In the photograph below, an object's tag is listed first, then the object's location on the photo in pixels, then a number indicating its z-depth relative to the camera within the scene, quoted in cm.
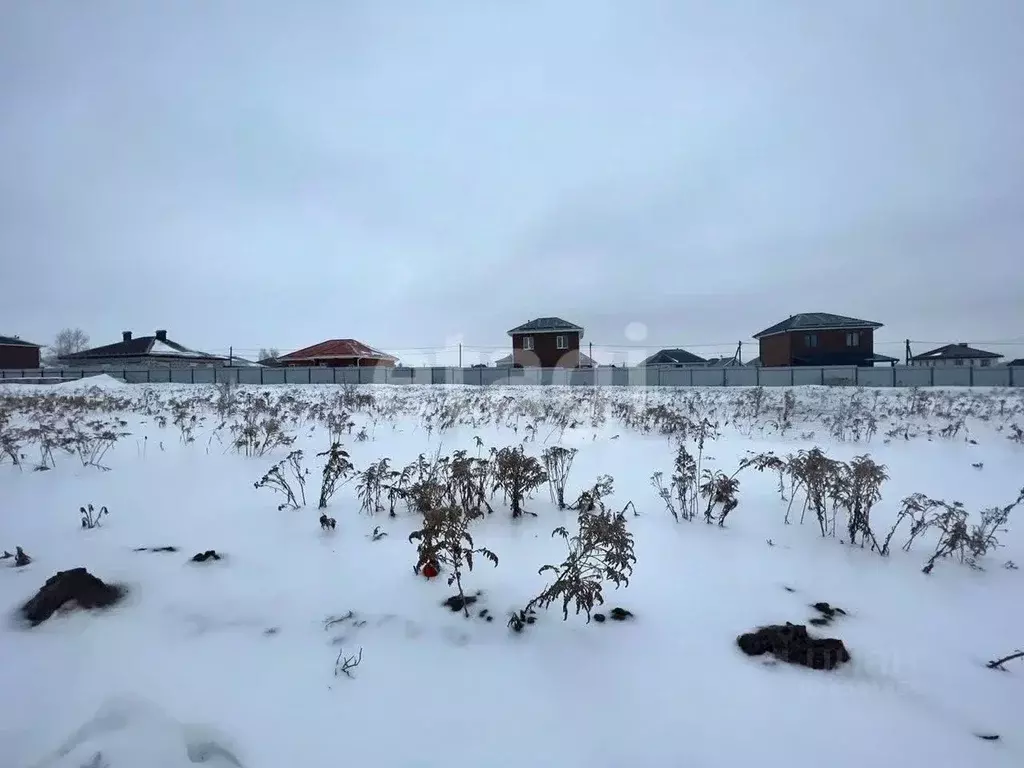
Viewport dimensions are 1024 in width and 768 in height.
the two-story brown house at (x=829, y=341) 3158
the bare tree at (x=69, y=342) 8169
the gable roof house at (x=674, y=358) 5534
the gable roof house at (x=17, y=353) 3934
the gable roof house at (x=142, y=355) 3975
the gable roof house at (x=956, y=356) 4791
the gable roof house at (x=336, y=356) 3759
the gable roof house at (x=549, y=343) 3434
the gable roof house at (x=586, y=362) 3834
